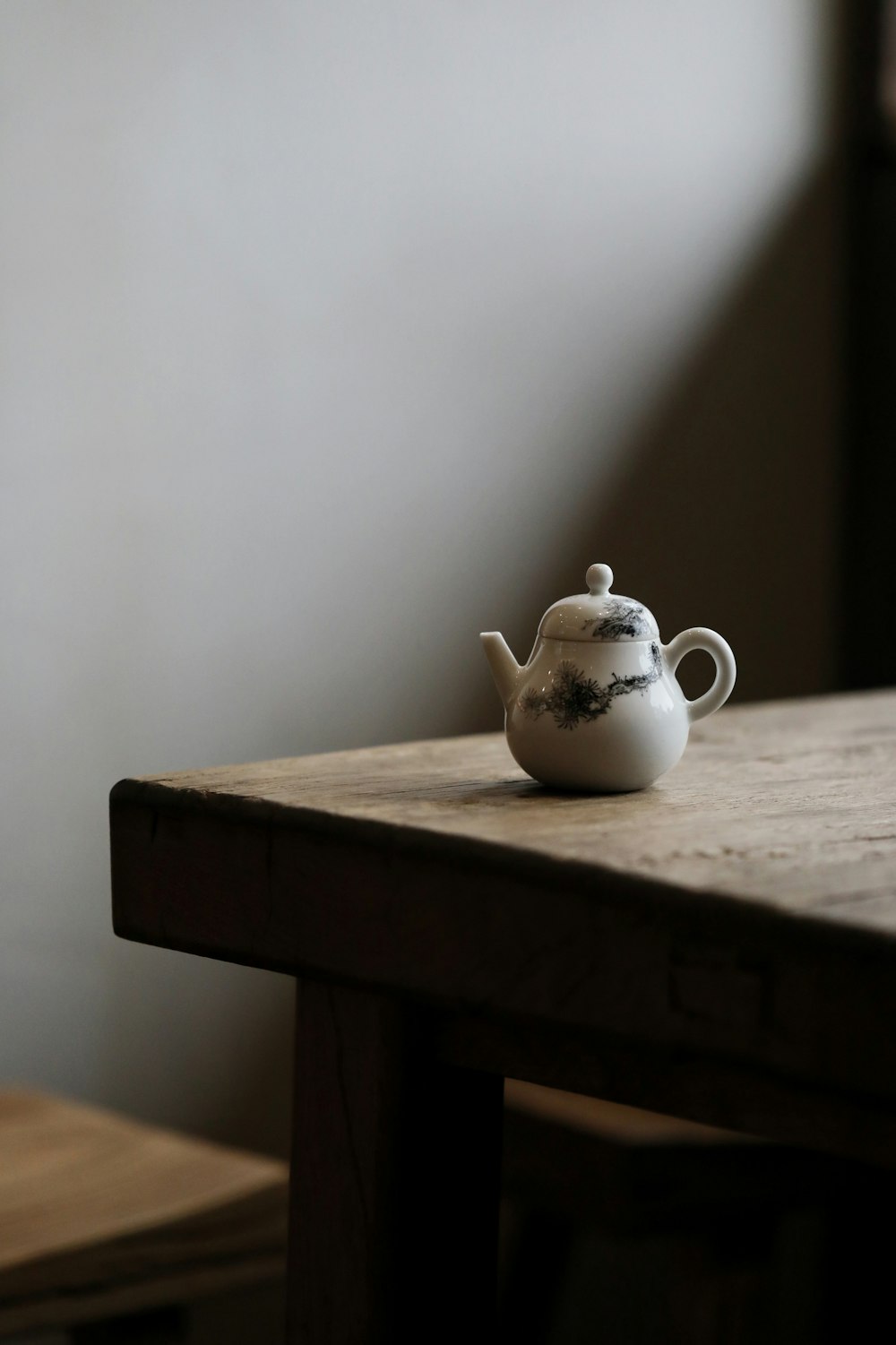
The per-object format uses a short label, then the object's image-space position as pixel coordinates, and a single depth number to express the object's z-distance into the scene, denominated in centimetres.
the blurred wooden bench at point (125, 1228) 194
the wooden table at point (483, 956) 155
